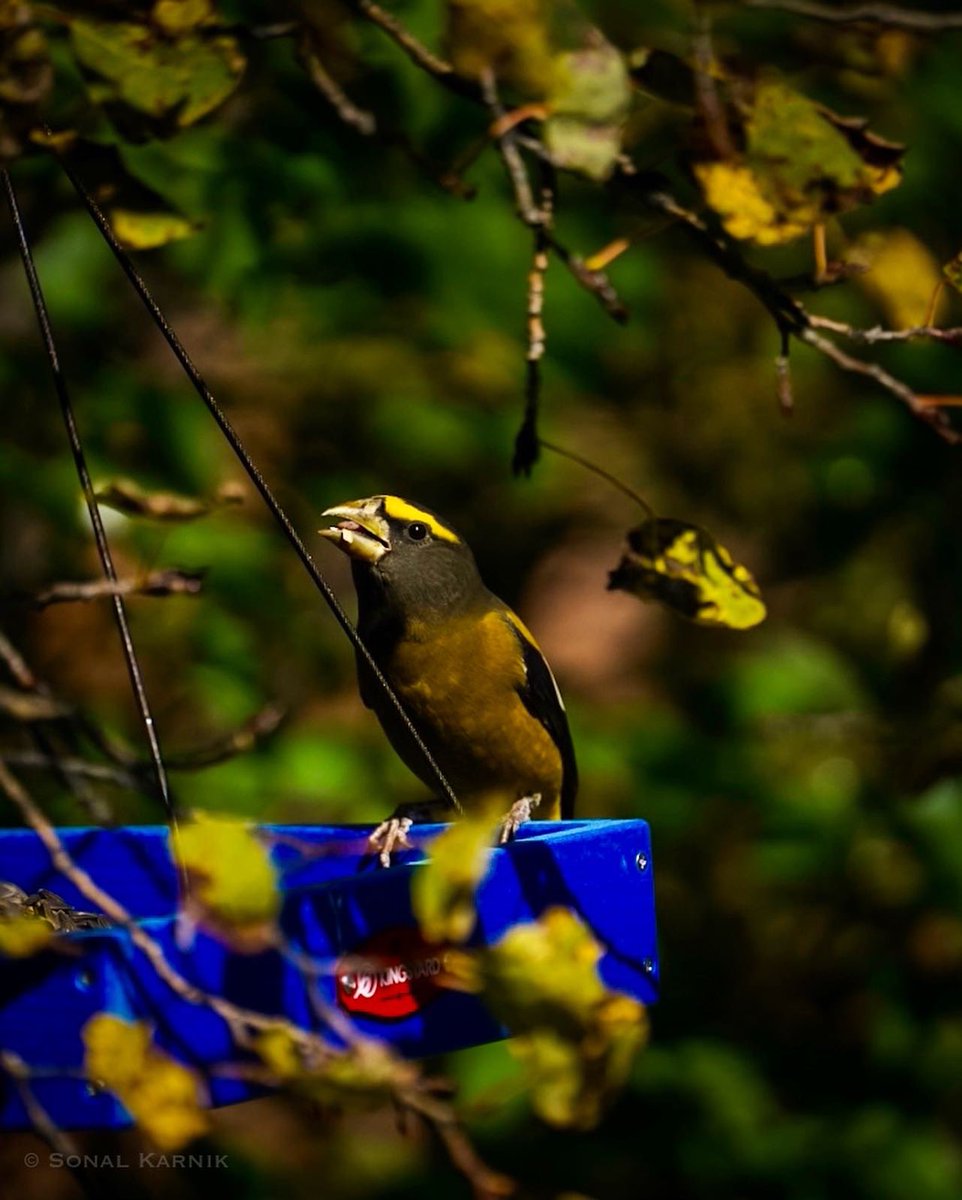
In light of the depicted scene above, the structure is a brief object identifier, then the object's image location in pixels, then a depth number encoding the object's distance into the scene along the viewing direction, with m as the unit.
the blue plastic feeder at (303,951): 4.26
